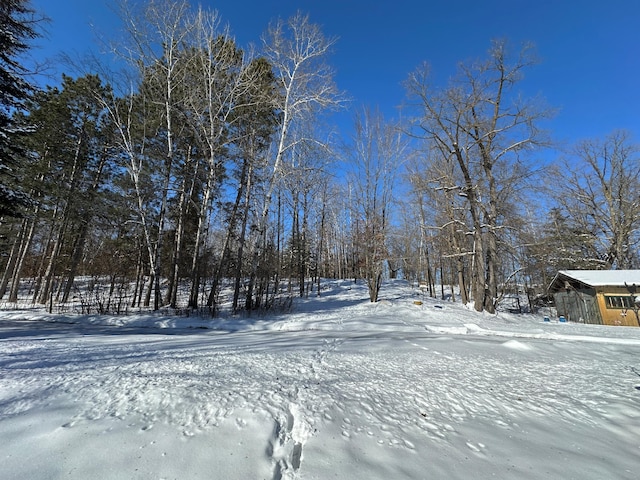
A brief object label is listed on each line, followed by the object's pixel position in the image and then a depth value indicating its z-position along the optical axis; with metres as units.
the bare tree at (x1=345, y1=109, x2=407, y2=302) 15.62
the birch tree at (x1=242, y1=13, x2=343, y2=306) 11.84
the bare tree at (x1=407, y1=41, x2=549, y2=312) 13.73
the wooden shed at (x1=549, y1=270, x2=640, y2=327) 16.83
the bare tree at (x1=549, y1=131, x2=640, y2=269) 21.20
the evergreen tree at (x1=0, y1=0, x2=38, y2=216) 10.05
